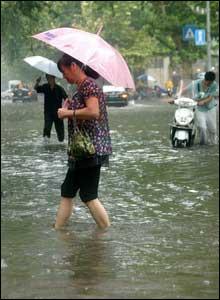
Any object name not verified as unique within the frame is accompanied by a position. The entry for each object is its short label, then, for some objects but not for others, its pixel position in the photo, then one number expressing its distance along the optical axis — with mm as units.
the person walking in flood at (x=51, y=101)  15500
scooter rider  15688
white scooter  16016
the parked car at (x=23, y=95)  58831
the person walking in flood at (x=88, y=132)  7035
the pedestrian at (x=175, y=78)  65375
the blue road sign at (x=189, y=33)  28531
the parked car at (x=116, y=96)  41125
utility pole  29778
